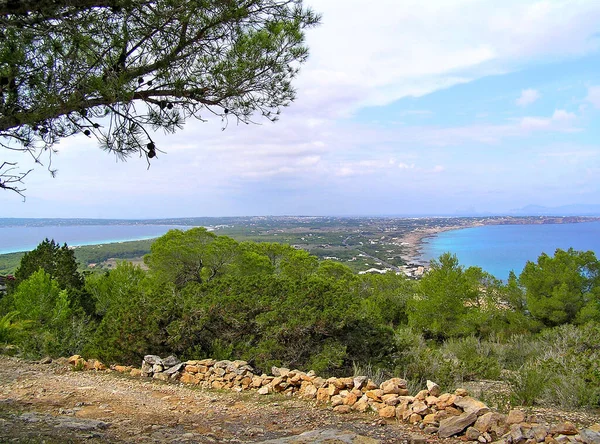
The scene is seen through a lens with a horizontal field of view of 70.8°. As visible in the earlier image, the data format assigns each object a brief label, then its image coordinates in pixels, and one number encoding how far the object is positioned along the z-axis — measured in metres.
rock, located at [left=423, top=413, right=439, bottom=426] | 4.20
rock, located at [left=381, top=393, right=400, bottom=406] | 4.69
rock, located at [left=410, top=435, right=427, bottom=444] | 3.71
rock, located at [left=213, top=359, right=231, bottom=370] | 6.34
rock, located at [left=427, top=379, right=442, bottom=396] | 4.78
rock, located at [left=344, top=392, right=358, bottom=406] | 4.92
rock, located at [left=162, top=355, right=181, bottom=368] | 6.78
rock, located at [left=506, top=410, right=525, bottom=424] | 3.91
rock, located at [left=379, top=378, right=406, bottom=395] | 4.92
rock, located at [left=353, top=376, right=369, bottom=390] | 5.17
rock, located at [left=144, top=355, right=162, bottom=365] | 6.81
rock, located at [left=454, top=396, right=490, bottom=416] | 4.12
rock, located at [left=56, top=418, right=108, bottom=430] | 4.01
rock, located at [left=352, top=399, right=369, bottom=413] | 4.74
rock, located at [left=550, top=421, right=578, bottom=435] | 3.67
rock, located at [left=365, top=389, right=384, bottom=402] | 4.88
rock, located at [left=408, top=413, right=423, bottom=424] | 4.32
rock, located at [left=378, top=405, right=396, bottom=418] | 4.51
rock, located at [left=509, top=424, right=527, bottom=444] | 3.58
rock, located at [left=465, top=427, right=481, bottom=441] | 3.83
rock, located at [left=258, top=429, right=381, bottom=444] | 3.57
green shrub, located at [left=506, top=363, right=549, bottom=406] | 5.32
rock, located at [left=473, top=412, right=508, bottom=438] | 3.83
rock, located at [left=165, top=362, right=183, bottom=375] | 6.59
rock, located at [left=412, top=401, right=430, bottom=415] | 4.38
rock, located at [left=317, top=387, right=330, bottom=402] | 5.19
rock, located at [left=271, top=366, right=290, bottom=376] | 5.96
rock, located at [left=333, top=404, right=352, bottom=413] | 4.76
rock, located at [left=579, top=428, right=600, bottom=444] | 3.55
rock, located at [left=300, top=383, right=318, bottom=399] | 5.33
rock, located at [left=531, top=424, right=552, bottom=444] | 3.56
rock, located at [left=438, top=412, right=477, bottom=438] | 3.95
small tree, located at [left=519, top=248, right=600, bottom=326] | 15.99
